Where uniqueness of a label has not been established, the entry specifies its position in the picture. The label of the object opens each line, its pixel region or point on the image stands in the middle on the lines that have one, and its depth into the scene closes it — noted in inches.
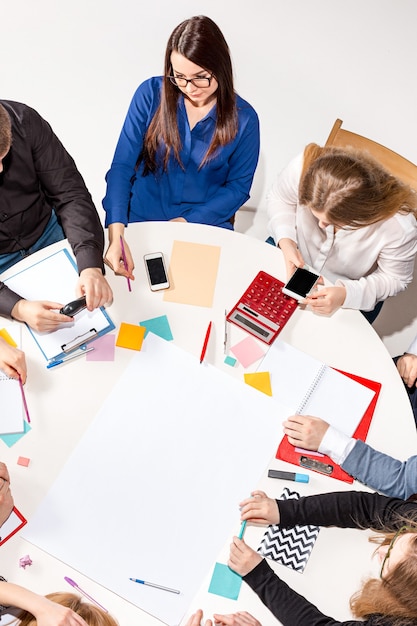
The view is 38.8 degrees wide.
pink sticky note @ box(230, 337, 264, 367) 61.4
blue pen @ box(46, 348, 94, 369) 59.8
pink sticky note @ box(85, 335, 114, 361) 60.6
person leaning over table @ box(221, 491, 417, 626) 49.8
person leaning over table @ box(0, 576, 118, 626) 48.8
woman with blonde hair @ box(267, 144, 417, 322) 61.2
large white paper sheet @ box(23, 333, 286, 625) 52.2
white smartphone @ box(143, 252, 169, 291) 64.4
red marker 60.3
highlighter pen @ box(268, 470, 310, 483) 56.3
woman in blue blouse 64.7
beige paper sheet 64.5
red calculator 62.8
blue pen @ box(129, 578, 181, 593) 51.2
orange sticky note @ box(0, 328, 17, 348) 60.9
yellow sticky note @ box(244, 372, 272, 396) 60.1
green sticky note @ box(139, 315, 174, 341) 62.3
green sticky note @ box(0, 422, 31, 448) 56.2
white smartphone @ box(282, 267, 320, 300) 63.9
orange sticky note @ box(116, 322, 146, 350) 61.3
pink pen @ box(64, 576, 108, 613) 50.9
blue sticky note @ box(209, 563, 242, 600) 51.8
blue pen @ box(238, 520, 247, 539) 53.3
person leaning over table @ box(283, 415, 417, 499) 55.8
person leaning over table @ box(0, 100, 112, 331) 60.4
